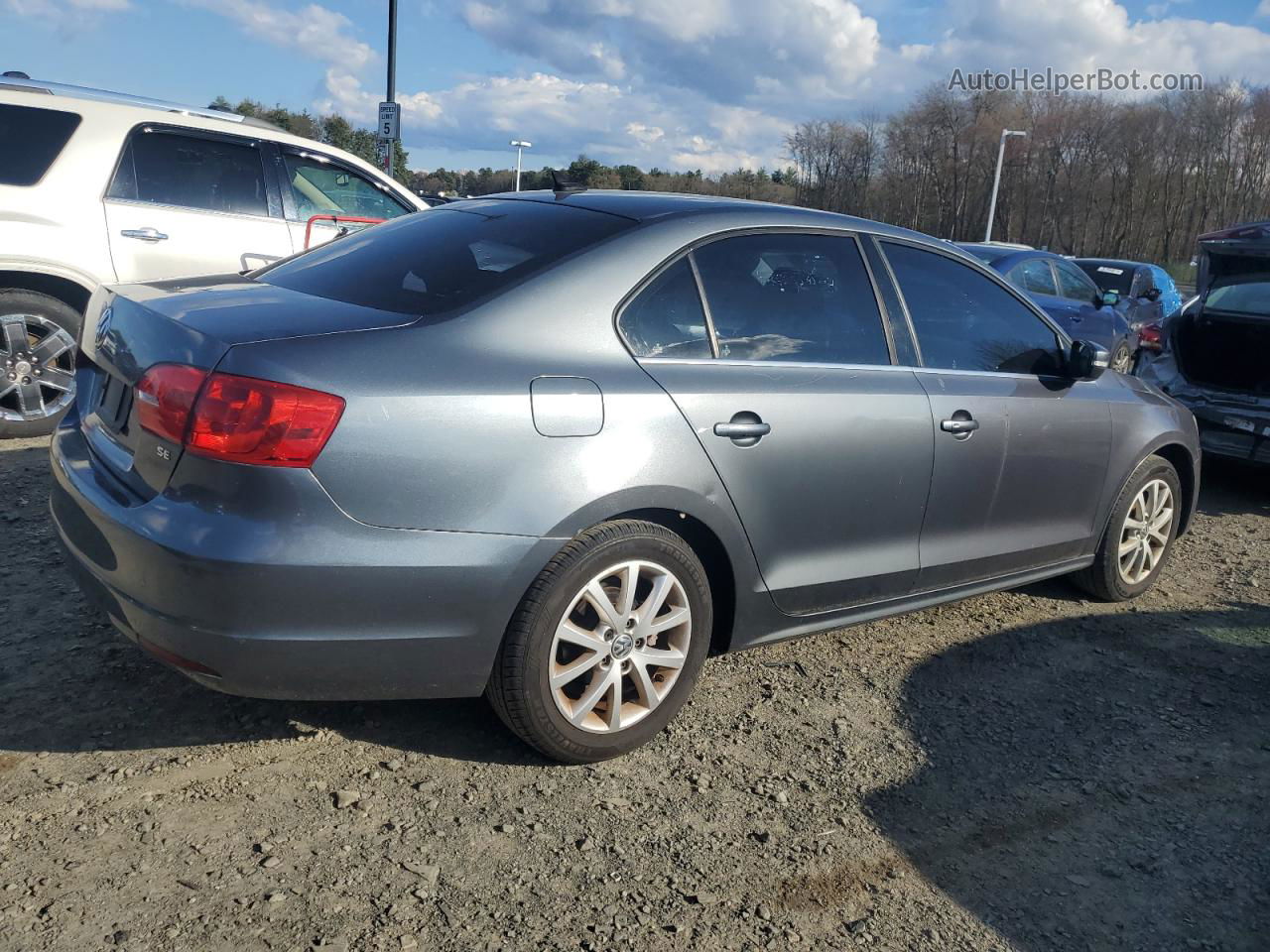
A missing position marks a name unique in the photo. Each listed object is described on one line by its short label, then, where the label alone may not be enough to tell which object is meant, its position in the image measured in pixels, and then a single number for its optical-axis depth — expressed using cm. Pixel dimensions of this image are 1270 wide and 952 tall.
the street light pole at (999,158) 4179
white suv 626
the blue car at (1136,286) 1416
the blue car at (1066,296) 1183
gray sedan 265
